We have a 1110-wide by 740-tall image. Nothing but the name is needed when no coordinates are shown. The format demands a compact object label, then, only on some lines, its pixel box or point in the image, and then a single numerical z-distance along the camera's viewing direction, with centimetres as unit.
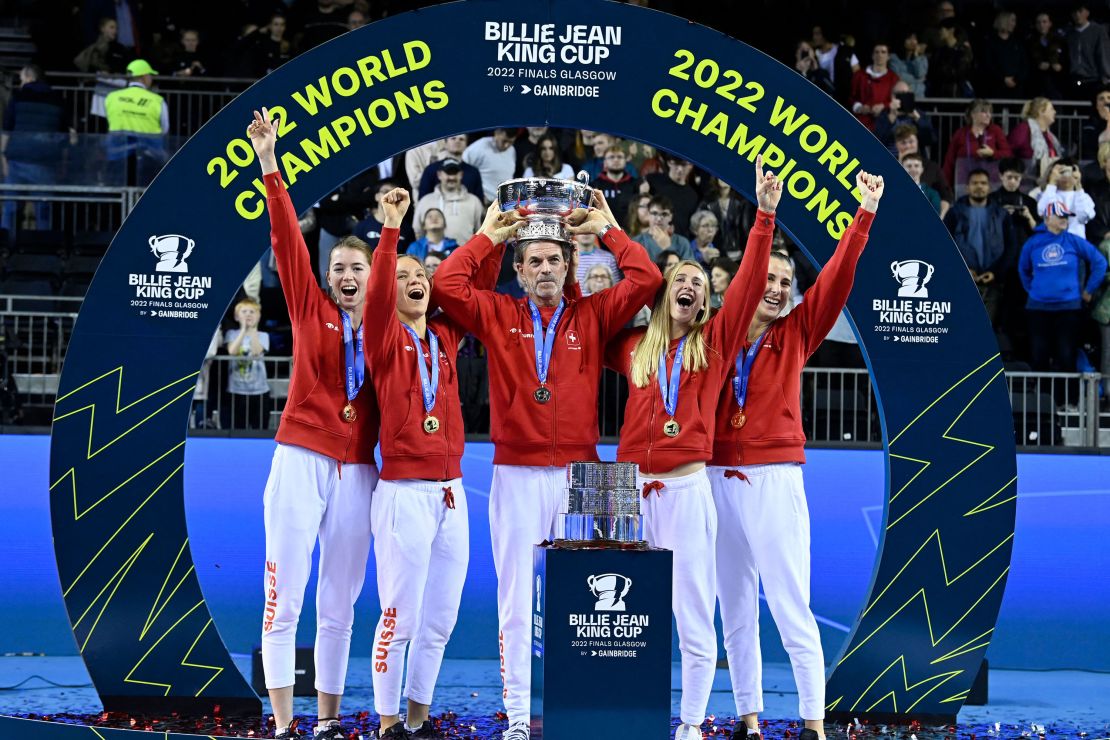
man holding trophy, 1208
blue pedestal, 1002
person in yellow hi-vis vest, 2075
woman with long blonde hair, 1195
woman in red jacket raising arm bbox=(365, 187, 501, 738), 1184
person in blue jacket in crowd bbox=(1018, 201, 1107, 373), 1989
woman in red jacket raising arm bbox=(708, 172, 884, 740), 1215
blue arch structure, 1331
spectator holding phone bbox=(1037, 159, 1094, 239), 2072
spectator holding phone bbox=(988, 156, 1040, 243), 2102
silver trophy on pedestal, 1073
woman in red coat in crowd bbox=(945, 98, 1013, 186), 2220
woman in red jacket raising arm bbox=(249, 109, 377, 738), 1196
